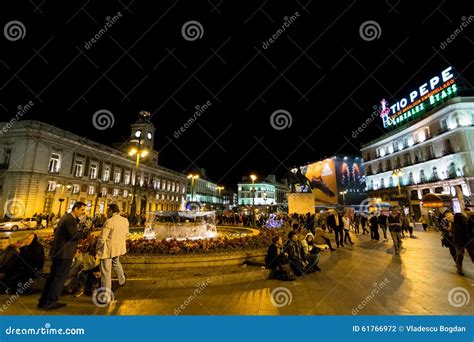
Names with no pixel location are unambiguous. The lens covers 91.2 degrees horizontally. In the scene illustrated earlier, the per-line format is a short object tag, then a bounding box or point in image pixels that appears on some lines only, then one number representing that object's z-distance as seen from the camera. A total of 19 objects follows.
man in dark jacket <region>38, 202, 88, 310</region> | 4.07
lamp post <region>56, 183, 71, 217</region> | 29.58
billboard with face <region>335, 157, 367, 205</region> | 49.50
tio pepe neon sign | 29.02
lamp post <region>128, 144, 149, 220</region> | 14.15
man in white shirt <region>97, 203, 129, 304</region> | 4.45
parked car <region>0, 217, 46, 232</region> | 19.92
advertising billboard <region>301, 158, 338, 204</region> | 50.62
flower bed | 6.39
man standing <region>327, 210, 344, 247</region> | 11.29
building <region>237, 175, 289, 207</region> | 88.86
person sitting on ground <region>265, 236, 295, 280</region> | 5.88
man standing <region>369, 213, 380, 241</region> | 13.21
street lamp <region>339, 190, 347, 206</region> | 46.62
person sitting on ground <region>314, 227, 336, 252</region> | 8.51
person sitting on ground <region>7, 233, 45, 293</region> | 4.75
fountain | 10.57
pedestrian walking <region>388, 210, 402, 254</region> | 9.32
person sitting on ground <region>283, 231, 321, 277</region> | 6.20
